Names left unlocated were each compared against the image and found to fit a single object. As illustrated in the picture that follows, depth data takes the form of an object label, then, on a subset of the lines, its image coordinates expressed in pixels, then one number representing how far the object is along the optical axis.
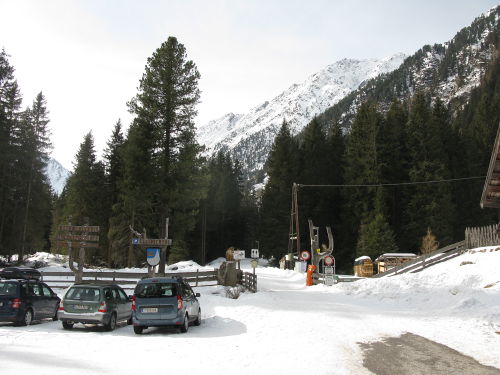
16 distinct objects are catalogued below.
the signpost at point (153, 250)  23.19
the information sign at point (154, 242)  24.05
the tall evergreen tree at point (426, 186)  47.72
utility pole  47.01
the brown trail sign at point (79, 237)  23.28
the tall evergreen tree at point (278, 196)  60.25
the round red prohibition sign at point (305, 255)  35.83
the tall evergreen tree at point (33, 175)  46.25
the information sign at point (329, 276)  28.69
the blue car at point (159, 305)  13.77
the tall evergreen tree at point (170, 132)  34.62
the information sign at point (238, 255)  25.40
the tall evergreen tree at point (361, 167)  51.78
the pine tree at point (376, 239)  44.91
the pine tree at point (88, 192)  53.19
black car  14.46
